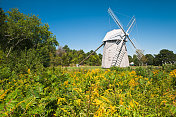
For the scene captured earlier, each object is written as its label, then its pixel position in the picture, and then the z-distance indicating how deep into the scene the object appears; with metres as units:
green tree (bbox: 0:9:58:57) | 15.21
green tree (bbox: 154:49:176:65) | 53.04
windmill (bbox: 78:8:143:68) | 19.19
